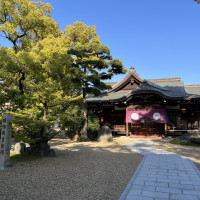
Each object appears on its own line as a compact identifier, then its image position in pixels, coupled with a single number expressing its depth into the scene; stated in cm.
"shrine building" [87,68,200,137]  1709
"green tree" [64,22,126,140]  1379
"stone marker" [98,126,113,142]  1498
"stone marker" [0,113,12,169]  640
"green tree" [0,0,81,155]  800
